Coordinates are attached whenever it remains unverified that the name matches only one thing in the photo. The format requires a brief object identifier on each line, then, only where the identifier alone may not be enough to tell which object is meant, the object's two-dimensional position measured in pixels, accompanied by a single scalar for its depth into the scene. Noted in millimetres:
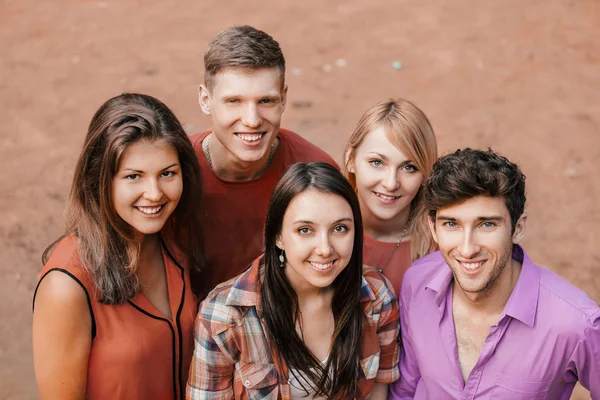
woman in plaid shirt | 3291
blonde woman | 3977
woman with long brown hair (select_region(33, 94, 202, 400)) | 3301
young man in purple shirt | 3264
